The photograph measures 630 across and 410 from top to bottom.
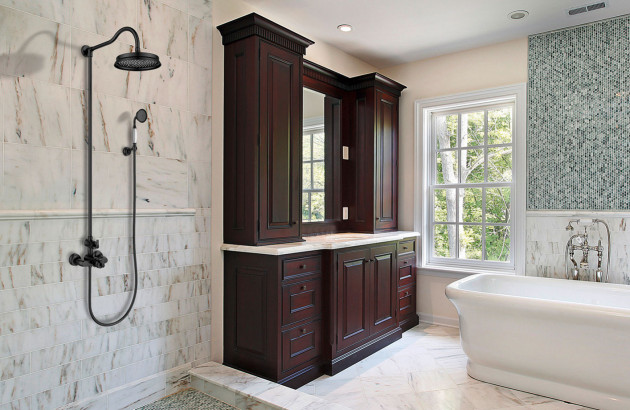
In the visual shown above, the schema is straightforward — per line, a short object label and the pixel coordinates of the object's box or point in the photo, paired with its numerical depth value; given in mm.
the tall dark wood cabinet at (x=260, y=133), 2650
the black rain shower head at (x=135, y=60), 1938
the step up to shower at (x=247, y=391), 2248
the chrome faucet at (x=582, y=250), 3281
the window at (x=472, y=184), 3867
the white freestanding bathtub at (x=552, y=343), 2346
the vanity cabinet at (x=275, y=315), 2549
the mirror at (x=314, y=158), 3467
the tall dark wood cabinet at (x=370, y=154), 3881
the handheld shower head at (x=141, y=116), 2322
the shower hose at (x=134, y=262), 2229
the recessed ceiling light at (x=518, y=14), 3168
